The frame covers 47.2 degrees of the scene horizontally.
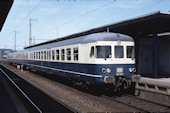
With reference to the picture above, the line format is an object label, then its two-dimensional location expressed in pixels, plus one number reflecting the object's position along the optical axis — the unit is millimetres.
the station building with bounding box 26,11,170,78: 14555
